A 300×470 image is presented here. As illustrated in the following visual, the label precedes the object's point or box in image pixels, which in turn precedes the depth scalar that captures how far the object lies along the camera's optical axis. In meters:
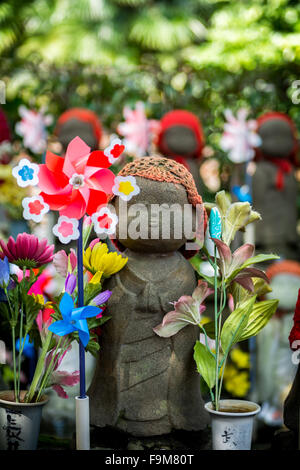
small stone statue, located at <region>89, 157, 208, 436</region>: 1.45
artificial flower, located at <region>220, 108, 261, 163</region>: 2.88
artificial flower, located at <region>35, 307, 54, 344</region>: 1.42
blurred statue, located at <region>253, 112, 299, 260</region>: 3.43
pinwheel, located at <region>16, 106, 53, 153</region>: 3.28
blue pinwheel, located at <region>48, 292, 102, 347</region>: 1.23
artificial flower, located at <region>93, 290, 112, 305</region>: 1.35
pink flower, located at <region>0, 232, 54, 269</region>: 1.36
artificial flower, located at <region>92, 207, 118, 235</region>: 1.29
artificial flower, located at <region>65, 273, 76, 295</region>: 1.33
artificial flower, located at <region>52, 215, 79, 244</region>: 1.25
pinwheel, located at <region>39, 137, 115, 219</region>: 1.26
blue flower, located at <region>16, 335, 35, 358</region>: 1.87
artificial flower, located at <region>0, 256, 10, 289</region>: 1.36
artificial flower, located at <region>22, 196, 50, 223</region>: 1.25
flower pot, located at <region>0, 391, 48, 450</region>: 1.32
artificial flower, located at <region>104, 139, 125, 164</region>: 1.27
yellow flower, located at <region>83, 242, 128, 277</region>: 1.41
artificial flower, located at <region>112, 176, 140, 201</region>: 1.31
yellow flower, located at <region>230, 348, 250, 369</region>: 2.33
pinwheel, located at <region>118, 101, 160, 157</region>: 3.28
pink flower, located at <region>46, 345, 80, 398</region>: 1.42
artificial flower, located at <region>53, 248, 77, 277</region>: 1.41
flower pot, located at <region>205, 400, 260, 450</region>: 1.25
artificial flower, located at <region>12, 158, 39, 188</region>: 1.25
